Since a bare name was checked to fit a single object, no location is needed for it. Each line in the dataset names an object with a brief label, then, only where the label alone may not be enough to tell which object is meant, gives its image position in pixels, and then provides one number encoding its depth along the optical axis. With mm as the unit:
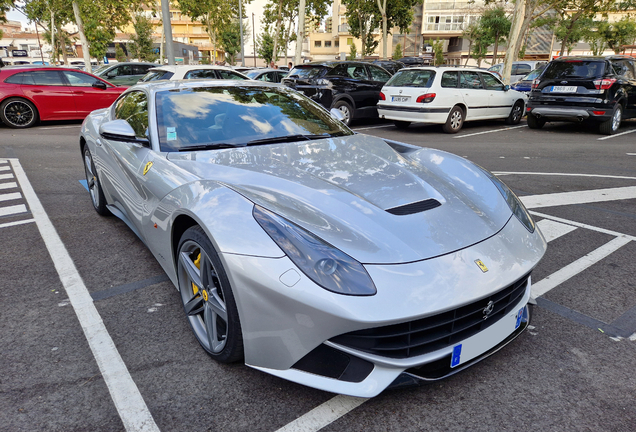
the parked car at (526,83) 16062
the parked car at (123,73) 15344
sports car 1783
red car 10656
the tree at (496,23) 46375
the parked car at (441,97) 10141
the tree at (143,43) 57250
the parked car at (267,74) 14477
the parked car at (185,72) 9758
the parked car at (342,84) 11094
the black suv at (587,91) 9562
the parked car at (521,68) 20922
